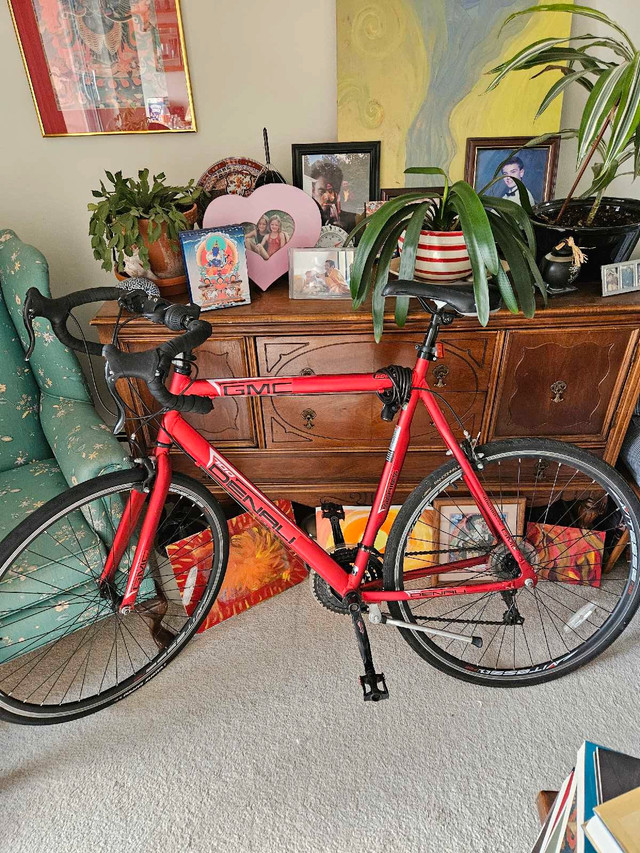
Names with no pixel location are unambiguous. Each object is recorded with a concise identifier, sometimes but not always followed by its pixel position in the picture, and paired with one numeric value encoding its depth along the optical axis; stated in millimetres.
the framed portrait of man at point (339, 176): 1626
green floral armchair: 1515
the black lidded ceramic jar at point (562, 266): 1396
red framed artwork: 1533
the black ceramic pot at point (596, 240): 1400
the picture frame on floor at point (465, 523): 1752
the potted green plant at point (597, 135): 1162
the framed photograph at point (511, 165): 1606
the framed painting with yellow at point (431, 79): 1504
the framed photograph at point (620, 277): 1430
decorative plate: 1660
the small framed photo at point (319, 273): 1482
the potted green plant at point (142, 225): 1411
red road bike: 1246
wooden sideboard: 1453
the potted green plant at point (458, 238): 1205
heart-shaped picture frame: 1547
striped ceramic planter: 1367
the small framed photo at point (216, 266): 1416
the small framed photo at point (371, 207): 1600
